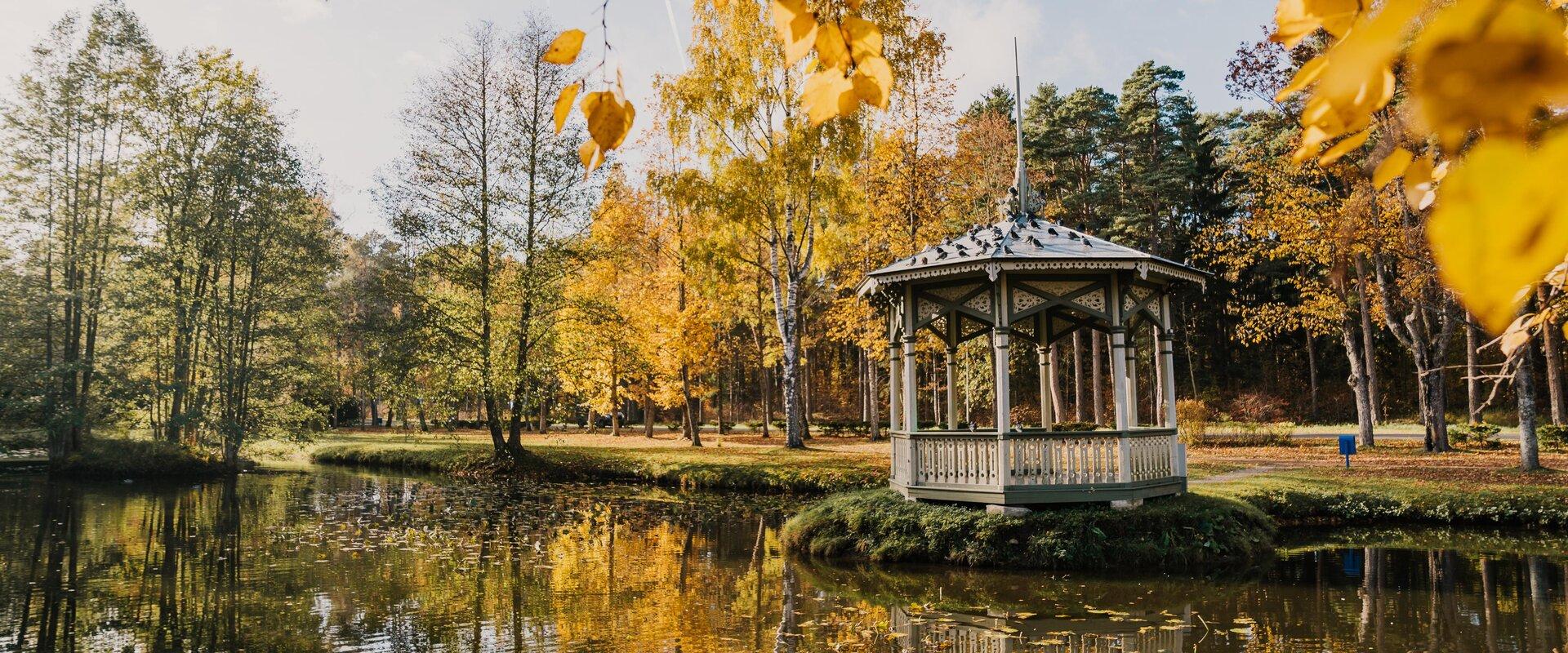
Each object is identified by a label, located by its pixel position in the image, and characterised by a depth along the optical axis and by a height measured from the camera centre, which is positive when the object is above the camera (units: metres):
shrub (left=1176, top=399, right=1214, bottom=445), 23.48 -0.69
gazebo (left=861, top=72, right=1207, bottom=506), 10.38 +0.84
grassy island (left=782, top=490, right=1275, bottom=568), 9.55 -1.56
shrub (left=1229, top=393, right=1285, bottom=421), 35.31 -0.55
